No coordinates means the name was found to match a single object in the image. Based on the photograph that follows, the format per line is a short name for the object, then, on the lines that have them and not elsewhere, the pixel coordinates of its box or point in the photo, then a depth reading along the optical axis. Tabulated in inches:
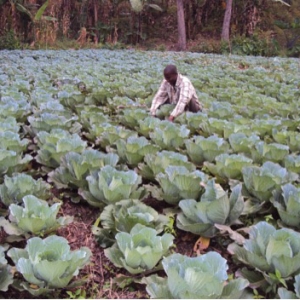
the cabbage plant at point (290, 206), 85.0
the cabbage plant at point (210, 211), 82.9
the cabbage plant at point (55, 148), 115.3
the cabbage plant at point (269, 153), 118.2
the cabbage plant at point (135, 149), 119.0
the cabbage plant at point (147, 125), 151.6
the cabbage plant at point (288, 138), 134.8
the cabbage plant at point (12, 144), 116.0
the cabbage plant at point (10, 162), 104.9
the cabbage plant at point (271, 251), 67.8
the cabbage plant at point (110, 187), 91.5
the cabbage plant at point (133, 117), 167.0
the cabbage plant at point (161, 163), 108.0
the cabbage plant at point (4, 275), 65.9
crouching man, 178.2
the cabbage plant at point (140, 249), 70.7
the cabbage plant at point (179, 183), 93.4
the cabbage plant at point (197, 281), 59.7
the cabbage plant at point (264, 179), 94.8
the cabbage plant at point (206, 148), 122.6
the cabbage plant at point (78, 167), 102.7
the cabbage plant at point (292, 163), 111.3
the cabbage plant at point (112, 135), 134.3
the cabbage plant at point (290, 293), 61.8
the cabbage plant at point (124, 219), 81.2
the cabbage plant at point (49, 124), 143.3
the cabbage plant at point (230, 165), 107.4
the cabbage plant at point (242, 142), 127.2
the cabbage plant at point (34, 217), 79.2
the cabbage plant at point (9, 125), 132.4
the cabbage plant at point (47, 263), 65.5
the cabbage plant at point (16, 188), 90.7
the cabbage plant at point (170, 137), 133.7
